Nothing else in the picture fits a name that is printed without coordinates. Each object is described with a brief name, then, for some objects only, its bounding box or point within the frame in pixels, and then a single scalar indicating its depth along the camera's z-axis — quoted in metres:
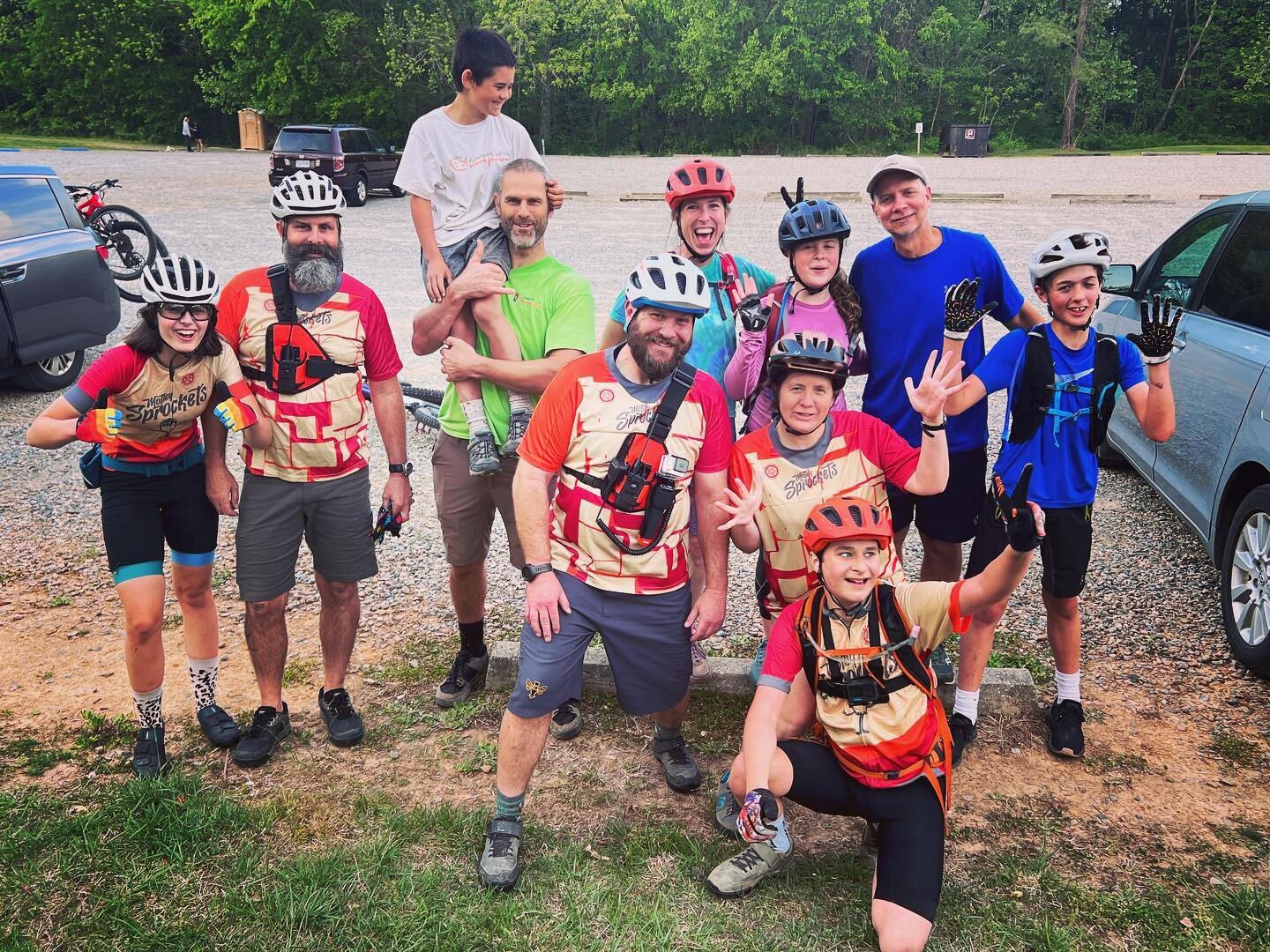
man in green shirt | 4.45
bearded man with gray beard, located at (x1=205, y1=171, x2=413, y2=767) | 4.25
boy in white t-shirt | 4.95
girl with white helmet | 3.99
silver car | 5.07
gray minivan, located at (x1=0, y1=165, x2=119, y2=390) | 9.35
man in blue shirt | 4.30
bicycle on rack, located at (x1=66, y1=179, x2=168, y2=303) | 14.27
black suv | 23.58
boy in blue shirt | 3.96
